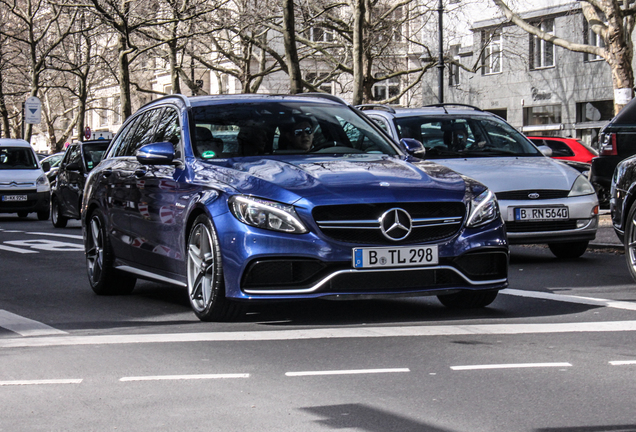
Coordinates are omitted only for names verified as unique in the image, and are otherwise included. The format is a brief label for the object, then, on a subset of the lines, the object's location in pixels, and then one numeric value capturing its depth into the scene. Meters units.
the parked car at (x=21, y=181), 24.95
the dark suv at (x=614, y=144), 13.77
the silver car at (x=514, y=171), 11.22
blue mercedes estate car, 6.98
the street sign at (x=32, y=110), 43.38
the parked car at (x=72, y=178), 21.08
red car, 24.81
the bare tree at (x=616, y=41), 23.41
